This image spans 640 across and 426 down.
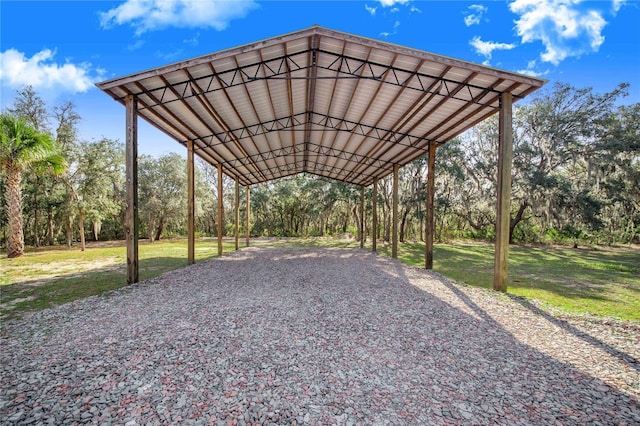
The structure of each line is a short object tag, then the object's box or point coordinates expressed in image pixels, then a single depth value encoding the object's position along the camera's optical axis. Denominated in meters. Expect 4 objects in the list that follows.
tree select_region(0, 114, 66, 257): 11.98
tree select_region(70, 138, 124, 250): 17.02
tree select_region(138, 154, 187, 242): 23.53
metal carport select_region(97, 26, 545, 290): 6.46
